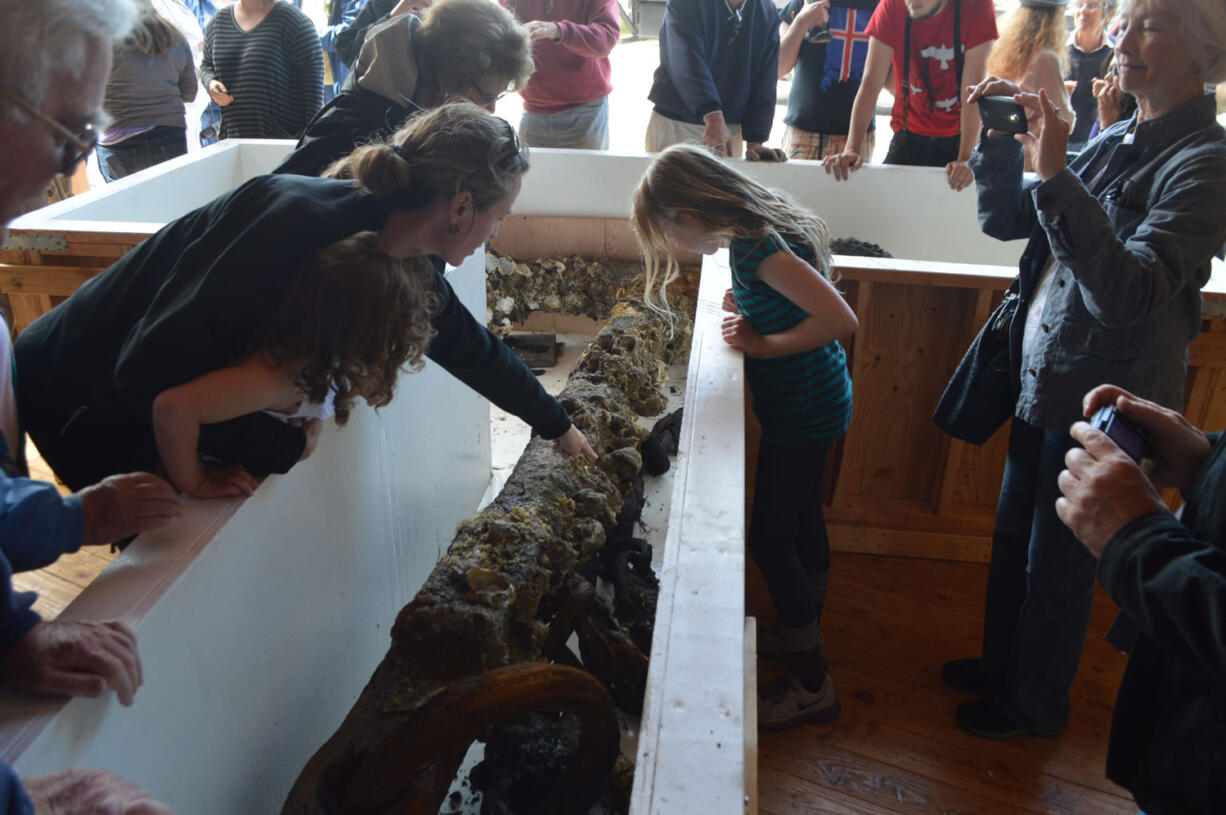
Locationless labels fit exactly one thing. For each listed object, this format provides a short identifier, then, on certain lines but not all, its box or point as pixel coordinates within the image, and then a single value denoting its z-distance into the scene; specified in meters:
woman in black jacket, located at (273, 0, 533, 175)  2.08
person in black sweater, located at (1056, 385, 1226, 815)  0.94
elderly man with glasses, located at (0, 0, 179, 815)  0.79
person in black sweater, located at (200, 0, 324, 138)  3.62
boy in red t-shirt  3.26
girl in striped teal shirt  1.83
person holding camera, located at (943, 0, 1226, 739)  1.52
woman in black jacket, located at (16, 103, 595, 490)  1.22
